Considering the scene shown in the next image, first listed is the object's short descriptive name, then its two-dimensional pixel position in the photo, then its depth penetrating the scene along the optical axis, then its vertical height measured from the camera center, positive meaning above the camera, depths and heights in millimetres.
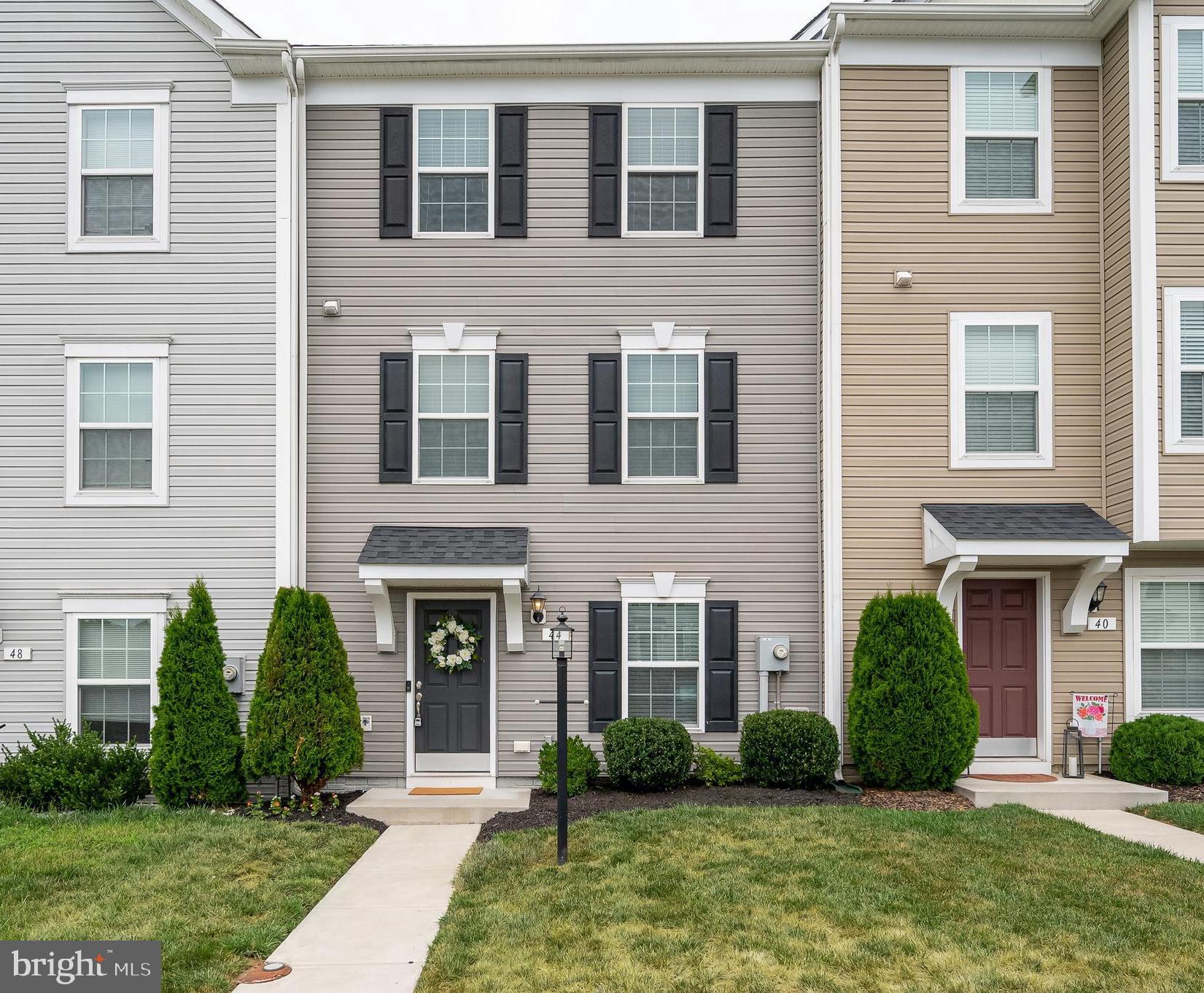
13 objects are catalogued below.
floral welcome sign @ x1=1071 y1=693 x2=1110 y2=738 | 9273 -1849
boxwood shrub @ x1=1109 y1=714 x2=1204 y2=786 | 9023 -2140
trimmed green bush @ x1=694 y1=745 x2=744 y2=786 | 9203 -2362
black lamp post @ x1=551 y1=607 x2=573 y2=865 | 6777 -1638
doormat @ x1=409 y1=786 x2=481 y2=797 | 9258 -2599
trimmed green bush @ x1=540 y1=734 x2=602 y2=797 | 8969 -2298
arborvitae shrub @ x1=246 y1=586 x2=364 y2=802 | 8523 -1648
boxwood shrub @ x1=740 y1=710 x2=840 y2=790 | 8875 -2100
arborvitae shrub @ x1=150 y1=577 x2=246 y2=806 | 8461 -1809
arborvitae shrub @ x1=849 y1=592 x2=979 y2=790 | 8727 -1641
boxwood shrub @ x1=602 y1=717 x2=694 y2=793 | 8805 -2120
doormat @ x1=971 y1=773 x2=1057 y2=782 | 9242 -2451
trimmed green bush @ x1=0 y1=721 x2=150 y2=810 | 8398 -2232
